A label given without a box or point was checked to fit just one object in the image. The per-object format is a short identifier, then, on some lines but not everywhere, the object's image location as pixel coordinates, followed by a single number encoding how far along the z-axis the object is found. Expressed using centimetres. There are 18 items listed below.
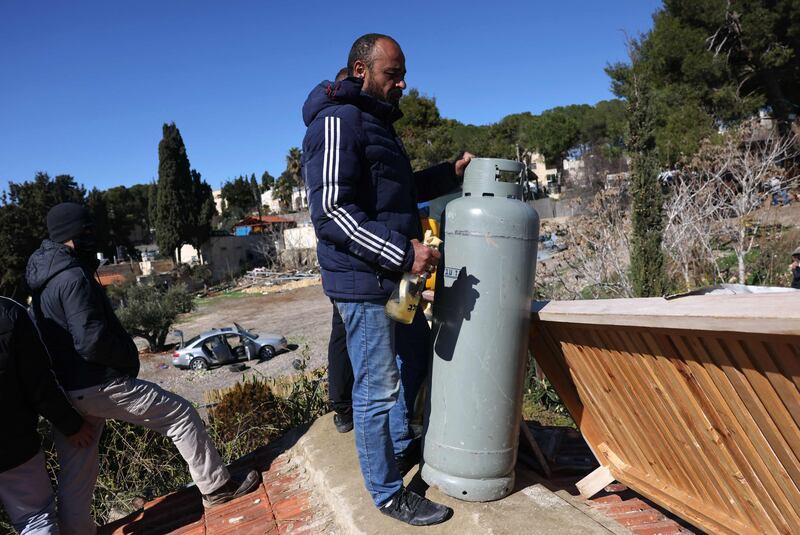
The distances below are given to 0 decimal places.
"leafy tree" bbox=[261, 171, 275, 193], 8688
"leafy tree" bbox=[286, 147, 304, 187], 5296
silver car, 1747
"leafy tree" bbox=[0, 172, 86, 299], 3120
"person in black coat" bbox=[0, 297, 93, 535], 266
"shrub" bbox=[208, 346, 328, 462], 490
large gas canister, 243
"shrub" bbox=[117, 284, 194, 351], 2155
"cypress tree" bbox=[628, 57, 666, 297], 919
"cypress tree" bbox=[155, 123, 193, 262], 3641
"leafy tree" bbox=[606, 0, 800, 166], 1939
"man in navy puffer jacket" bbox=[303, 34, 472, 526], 230
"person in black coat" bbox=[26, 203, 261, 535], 287
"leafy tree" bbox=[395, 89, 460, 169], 3728
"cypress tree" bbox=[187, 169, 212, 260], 3753
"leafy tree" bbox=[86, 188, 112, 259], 4316
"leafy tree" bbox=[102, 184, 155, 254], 4953
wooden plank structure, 181
